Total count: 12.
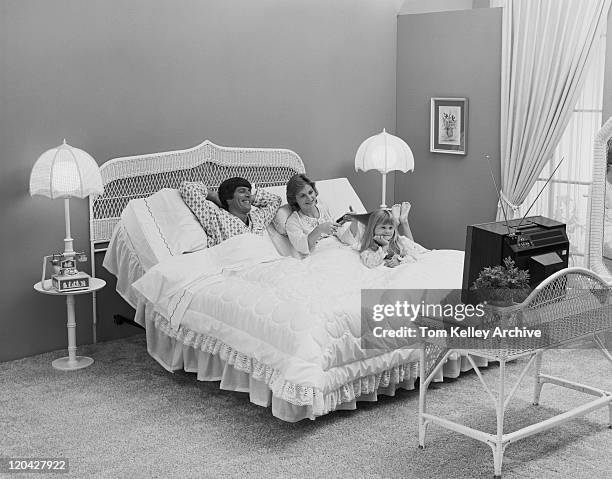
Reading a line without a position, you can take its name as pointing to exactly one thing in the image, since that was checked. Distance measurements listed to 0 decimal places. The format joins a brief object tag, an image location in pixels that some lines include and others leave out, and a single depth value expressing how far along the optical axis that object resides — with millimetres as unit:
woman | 5324
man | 5223
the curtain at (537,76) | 5668
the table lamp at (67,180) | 4824
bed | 4078
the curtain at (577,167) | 5695
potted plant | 3473
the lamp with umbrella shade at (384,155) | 6203
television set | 3568
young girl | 5070
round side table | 4996
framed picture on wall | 6484
